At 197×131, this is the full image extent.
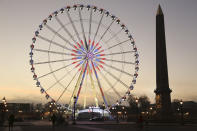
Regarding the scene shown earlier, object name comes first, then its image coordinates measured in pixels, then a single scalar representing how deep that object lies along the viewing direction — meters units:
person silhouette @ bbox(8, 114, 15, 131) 25.05
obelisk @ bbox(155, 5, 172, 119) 45.84
